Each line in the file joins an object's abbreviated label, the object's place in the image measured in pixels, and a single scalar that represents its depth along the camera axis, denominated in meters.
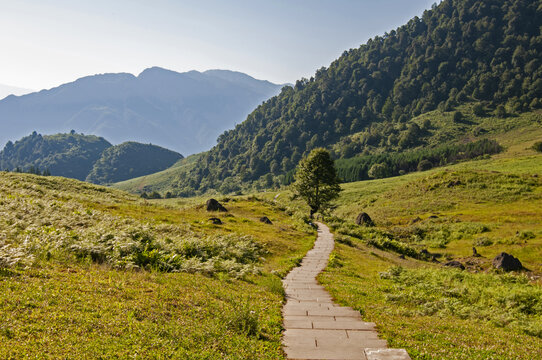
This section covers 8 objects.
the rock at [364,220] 61.72
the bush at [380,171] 161.12
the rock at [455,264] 32.22
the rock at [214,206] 51.50
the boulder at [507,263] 30.20
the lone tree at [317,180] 61.03
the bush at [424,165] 154.76
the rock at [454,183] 84.21
